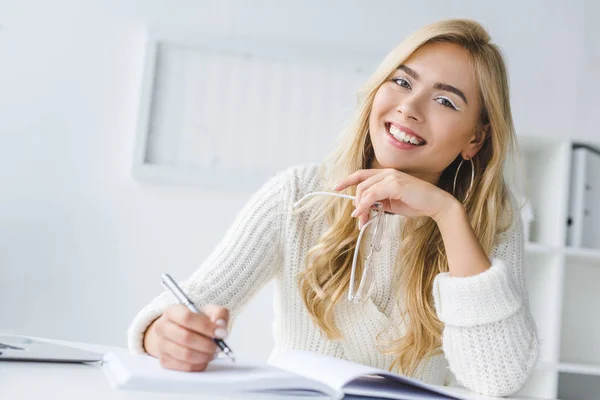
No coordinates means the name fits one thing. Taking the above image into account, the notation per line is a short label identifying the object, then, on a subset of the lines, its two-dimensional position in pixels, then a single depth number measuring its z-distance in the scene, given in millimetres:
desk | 662
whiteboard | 2369
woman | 1343
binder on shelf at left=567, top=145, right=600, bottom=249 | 2318
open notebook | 706
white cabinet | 2260
